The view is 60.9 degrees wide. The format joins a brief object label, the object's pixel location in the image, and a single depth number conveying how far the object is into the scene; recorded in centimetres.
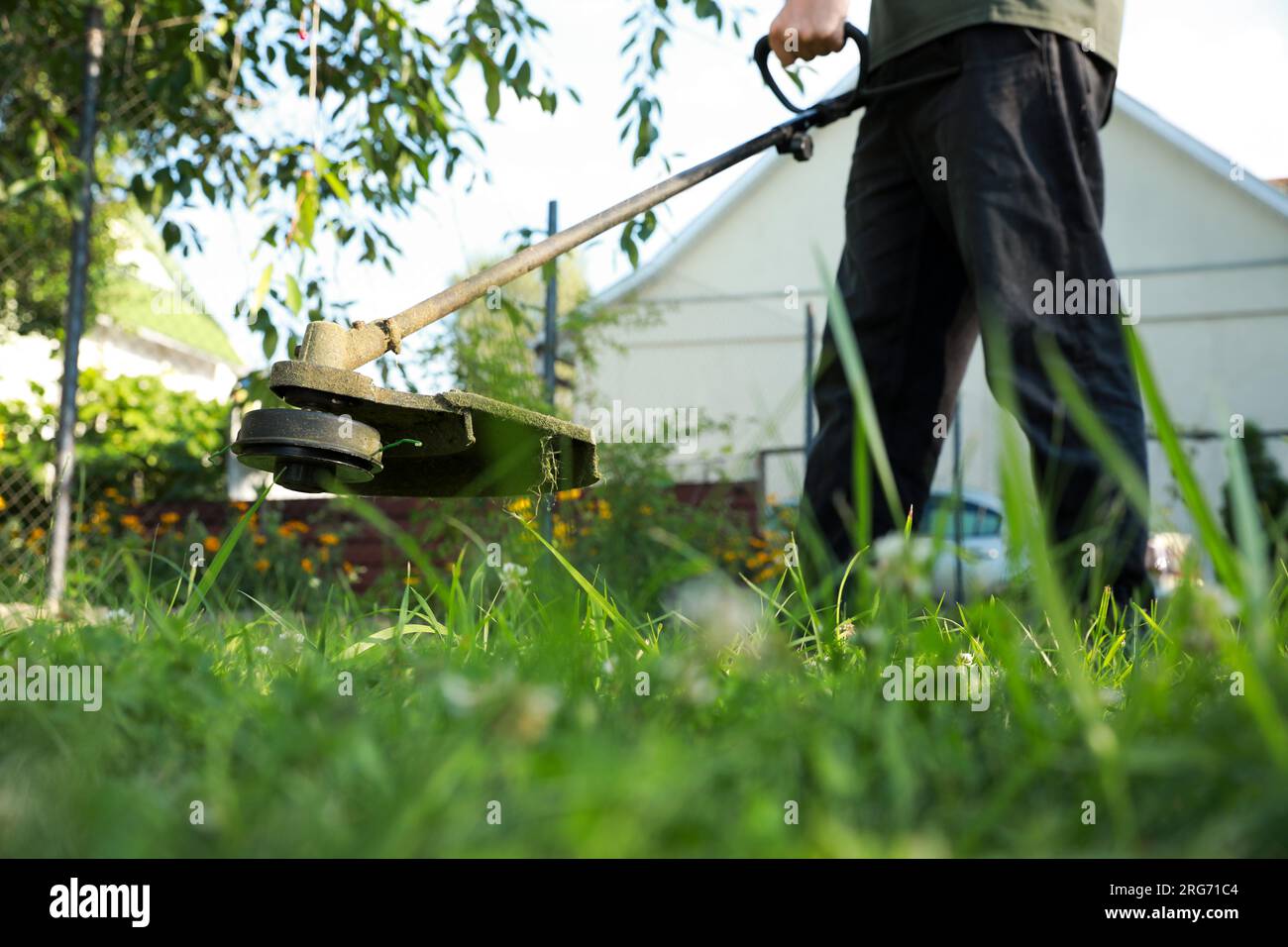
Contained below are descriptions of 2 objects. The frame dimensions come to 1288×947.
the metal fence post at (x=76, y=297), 438
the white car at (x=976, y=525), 679
